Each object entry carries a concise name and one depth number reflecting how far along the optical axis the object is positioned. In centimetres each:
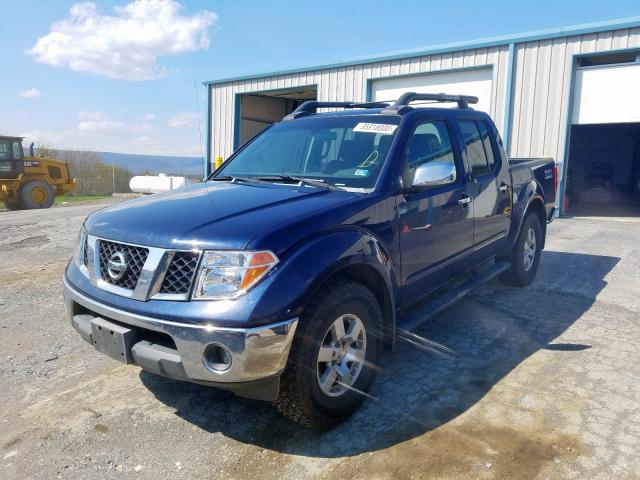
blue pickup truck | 234
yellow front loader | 1792
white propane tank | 1683
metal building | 1079
